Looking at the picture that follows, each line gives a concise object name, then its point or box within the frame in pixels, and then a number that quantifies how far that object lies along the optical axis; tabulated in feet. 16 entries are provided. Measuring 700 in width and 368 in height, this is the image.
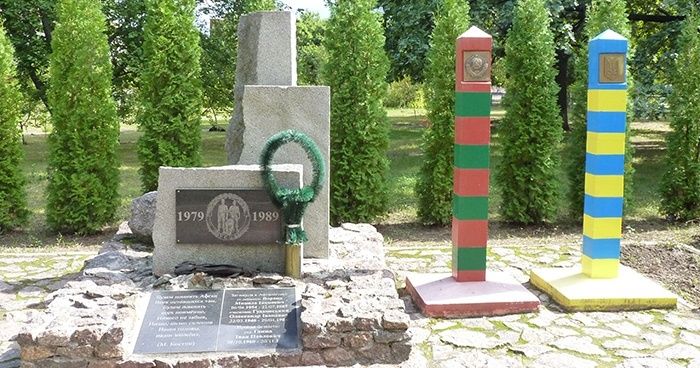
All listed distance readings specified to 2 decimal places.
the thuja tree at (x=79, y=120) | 28.02
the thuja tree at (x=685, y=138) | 29.19
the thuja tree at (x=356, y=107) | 28.48
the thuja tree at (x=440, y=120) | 27.99
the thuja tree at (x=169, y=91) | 28.86
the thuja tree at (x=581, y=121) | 28.45
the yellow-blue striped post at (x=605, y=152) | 18.52
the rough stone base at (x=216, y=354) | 13.48
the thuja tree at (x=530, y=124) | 28.22
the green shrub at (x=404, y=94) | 103.19
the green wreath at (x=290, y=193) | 17.39
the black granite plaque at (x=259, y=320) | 14.21
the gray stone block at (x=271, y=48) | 21.07
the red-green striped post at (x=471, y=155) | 18.04
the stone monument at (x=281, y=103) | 19.88
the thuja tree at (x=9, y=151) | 28.32
